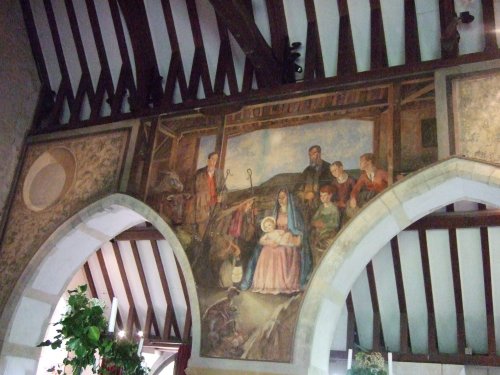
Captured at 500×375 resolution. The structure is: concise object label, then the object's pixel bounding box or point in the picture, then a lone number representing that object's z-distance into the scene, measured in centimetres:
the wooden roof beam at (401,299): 777
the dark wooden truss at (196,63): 555
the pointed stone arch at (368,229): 495
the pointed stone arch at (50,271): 650
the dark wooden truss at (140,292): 938
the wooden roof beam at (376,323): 830
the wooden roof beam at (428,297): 757
